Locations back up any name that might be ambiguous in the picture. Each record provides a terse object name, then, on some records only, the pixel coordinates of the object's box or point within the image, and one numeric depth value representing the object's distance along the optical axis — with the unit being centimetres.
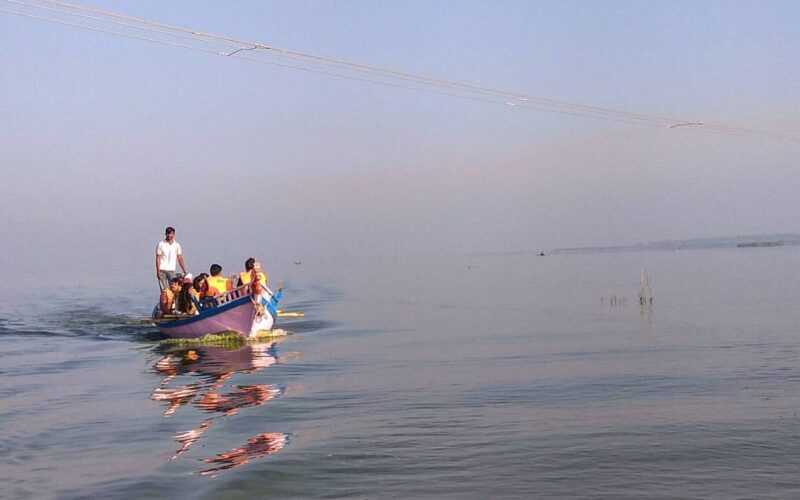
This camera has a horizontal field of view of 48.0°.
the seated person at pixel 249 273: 2853
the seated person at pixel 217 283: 2880
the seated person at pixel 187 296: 2883
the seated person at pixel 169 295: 2949
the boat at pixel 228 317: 2783
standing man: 2909
